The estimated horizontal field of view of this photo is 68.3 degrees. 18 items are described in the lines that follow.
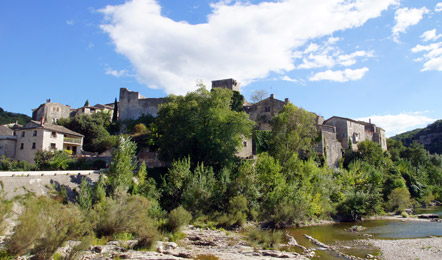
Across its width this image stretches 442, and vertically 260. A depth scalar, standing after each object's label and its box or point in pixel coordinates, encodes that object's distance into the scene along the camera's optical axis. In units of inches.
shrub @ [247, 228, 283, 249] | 759.1
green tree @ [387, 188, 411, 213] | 1518.2
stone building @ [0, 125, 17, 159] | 1552.7
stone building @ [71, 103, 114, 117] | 2425.0
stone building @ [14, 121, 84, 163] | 1530.5
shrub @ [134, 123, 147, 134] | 1948.6
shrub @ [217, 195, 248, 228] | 1013.8
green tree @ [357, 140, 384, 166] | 2087.8
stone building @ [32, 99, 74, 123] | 2352.6
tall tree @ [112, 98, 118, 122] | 2321.6
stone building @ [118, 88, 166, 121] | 2295.8
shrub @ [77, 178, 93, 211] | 862.5
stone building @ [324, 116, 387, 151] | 2319.8
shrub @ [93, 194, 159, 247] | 715.4
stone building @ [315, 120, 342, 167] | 1900.8
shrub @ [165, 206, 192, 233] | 815.7
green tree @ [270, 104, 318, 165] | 1499.8
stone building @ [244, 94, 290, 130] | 2154.3
